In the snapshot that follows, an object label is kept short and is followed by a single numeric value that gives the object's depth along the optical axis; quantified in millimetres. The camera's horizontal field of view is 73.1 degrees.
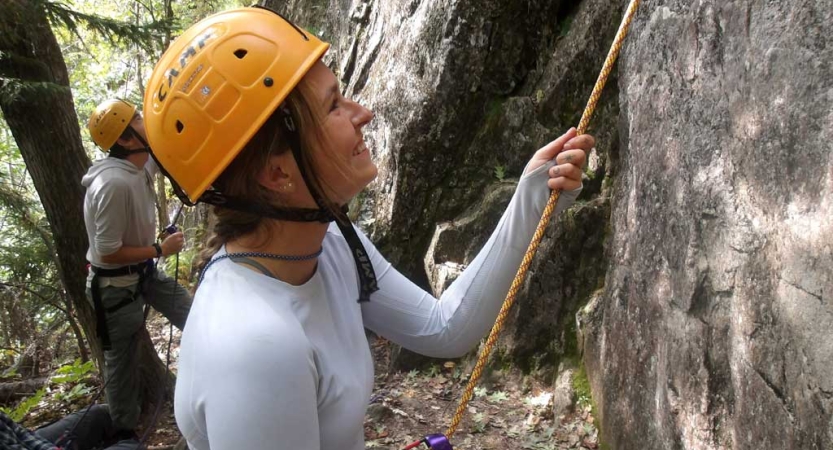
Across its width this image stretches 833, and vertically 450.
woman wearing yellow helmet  1318
